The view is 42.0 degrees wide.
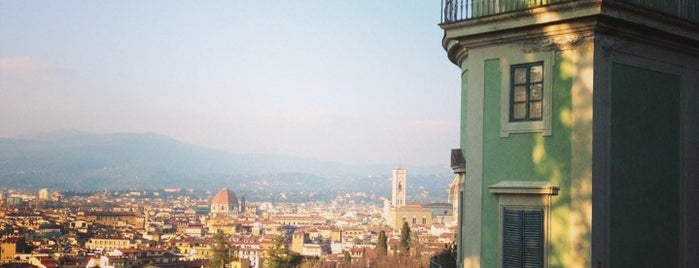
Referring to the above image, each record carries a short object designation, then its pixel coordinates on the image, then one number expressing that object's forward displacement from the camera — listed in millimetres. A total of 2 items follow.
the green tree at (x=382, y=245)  72562
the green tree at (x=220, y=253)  81750
